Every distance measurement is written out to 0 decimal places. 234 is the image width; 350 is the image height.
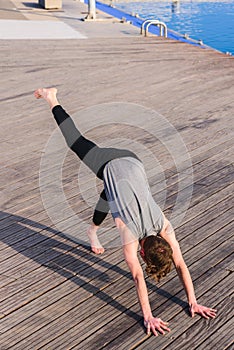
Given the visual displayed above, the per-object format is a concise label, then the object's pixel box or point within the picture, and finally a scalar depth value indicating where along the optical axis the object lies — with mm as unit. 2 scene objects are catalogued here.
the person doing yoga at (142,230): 3361
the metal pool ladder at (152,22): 14016
